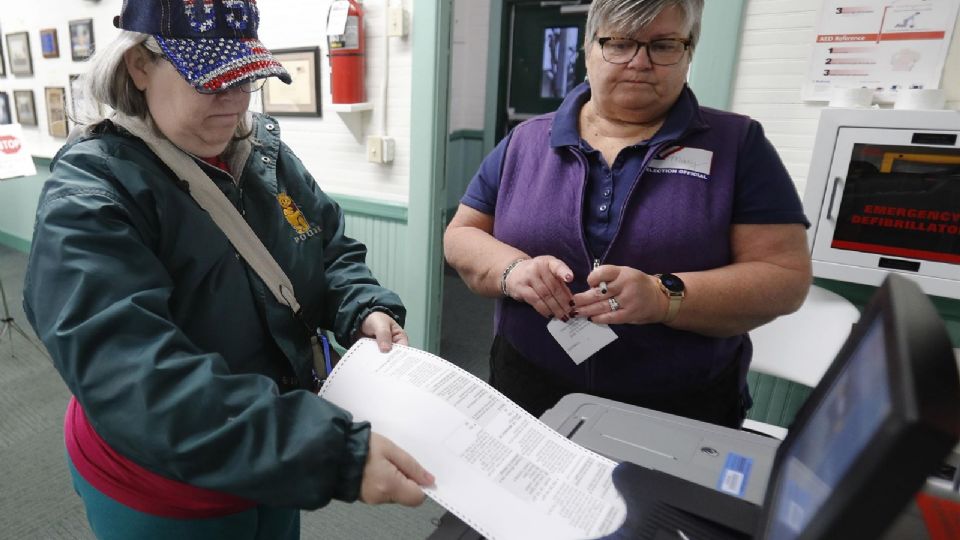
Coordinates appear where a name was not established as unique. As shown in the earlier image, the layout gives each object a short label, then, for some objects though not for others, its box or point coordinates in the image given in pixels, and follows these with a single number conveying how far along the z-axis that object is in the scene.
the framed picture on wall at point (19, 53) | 4.44
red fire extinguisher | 2.59
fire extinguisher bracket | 2.67
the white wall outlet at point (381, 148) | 2.77
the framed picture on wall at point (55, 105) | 4.34
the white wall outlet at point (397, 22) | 2.54
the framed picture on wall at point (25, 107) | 4.64
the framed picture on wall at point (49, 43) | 4.17
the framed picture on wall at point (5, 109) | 4.86
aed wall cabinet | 1.64
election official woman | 1.06
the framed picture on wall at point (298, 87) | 2.89
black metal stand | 3.27
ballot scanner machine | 0.33
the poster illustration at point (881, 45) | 1.69
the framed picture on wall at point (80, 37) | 3.90
